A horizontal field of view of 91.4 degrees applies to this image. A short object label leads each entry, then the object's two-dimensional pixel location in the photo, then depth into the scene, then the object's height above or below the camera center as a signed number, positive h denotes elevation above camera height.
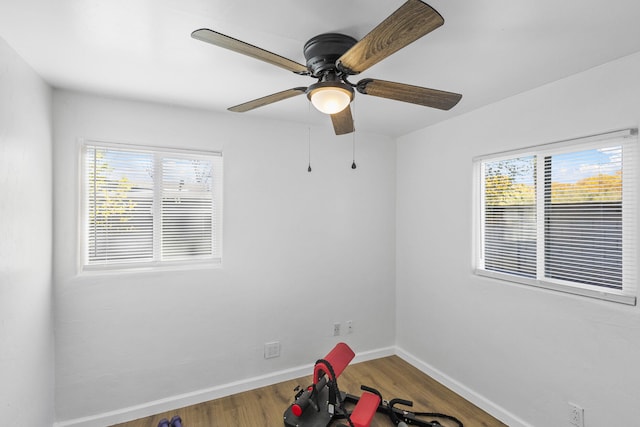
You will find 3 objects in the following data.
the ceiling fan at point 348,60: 1.01 +0.62
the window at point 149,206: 2.37 +0.04
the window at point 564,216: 1.80 -0.01
